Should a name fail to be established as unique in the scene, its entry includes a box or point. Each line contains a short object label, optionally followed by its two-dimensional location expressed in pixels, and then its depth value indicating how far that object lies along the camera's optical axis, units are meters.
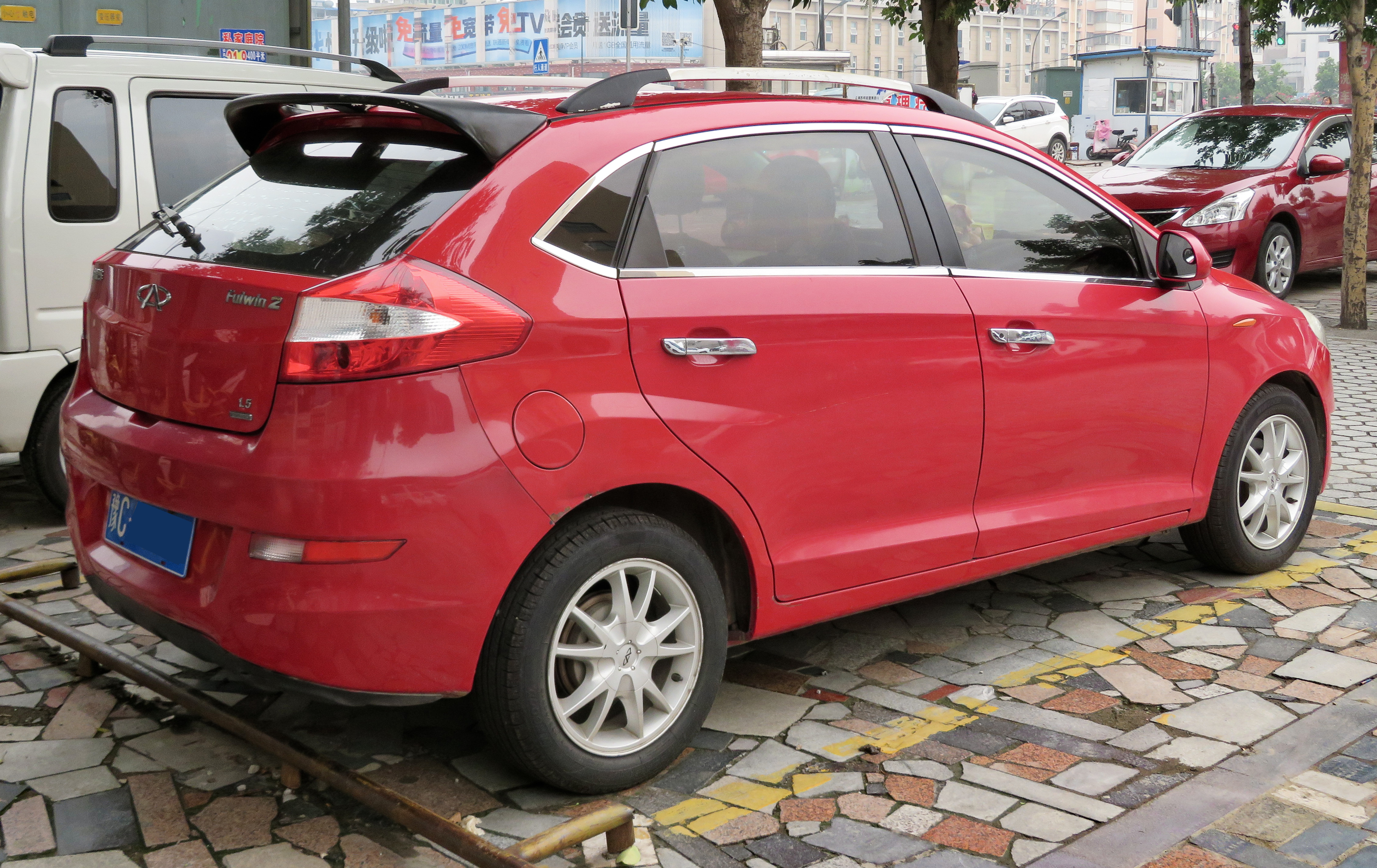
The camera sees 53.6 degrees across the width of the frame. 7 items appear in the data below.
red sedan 11.94
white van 5.61
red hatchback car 2.93
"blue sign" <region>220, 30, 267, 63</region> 10.73
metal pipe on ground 2.78
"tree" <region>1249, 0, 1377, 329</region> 11.20
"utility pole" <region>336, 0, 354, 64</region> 11.45
